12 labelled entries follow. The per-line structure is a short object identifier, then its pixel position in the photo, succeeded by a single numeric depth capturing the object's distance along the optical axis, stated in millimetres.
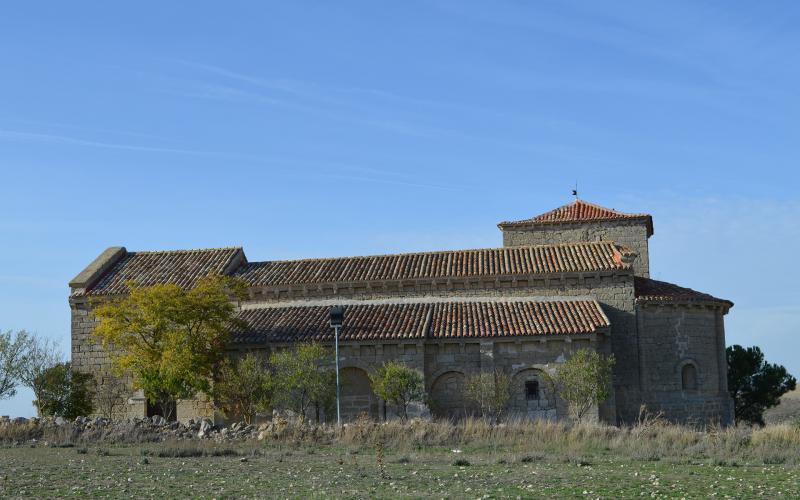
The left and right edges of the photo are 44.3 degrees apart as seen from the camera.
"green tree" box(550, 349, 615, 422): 31375
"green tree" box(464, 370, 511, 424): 32031
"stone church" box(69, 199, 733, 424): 33469
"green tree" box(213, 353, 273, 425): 32500
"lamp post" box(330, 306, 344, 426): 30844
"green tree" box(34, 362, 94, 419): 35500
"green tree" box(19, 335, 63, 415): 35688
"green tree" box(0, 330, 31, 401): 36875
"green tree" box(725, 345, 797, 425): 42812
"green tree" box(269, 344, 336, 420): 32094
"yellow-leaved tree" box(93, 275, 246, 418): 33062
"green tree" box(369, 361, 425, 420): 32062
